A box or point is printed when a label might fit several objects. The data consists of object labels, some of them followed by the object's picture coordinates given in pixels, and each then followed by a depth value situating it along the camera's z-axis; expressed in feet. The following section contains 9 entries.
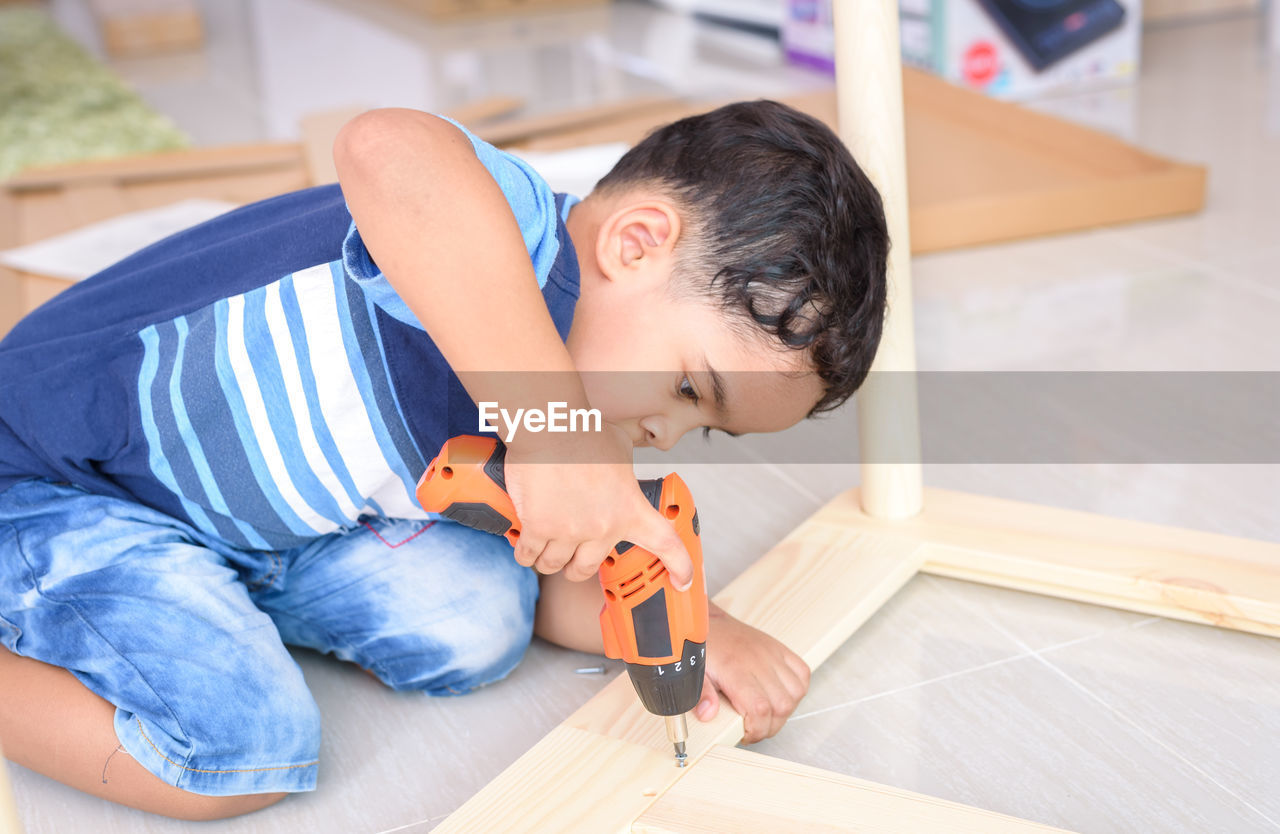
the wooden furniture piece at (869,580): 2.75
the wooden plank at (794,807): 2.63
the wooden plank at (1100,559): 3.38
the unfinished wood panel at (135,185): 7.30
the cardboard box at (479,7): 15.11
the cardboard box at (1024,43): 9.50
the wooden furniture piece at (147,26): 14.76
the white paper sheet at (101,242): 6.19
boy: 2.49
